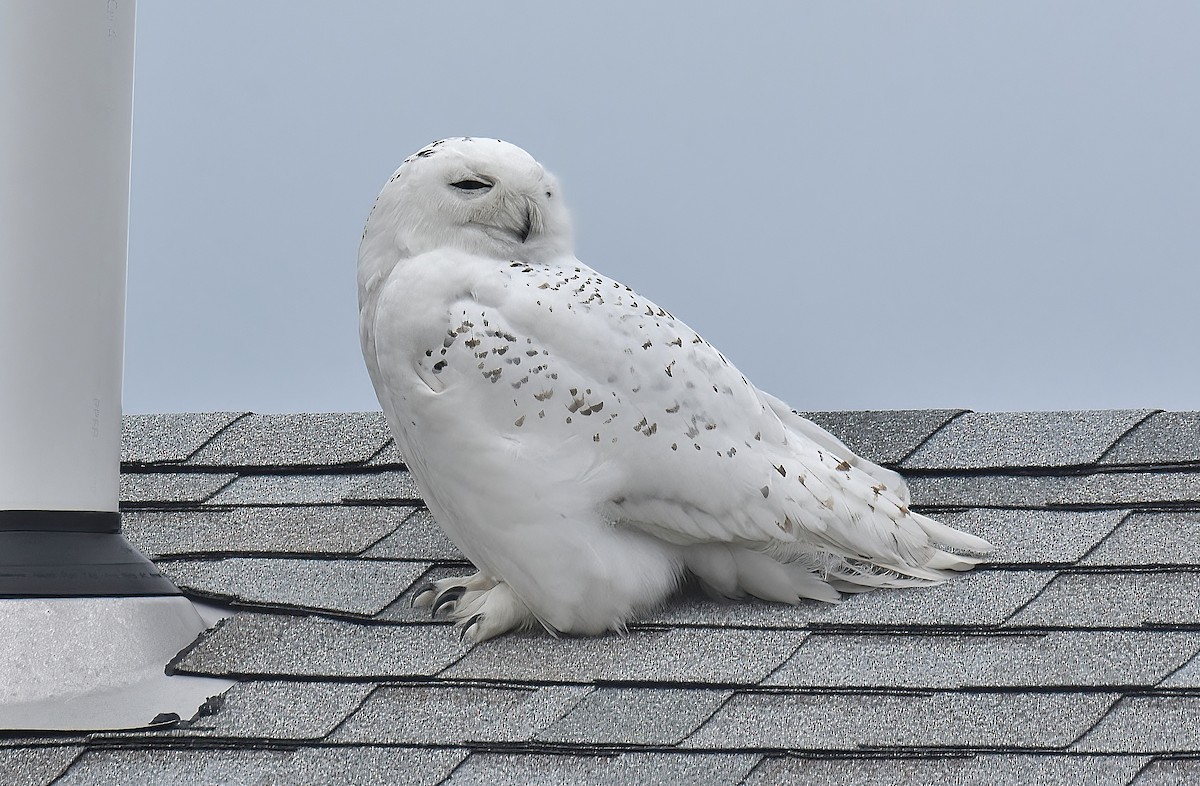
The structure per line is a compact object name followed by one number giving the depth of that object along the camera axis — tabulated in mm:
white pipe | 17285
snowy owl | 17264
